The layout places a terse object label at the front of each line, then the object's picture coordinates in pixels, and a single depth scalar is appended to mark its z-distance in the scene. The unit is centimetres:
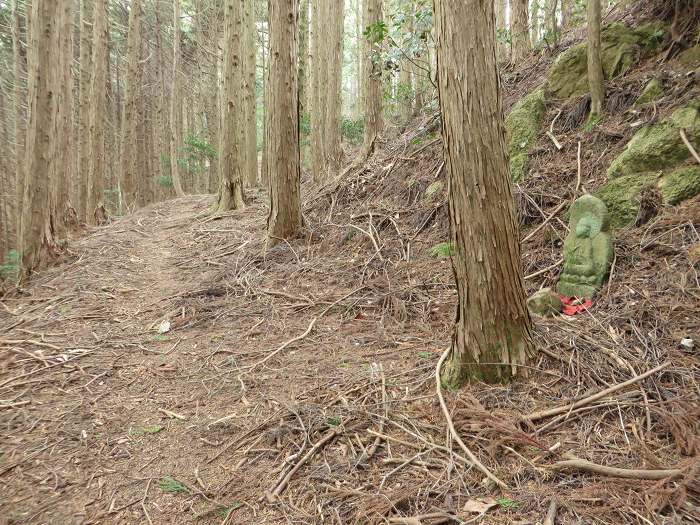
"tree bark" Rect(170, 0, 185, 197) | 1488
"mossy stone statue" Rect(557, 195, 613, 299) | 402
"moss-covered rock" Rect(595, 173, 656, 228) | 448
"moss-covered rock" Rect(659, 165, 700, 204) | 415
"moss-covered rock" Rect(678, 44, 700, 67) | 511
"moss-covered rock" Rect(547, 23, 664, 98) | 582
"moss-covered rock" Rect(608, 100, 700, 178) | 437
